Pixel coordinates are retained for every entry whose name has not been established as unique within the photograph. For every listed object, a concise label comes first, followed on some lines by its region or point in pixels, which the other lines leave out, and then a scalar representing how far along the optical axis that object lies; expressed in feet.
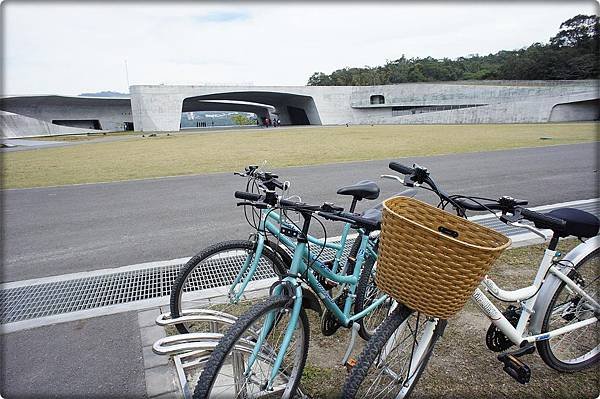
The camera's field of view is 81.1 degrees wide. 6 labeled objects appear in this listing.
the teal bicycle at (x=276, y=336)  5.49
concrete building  130.62
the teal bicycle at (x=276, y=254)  7.41
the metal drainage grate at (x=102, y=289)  10.67
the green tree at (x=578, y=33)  174.09
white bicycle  5.98
